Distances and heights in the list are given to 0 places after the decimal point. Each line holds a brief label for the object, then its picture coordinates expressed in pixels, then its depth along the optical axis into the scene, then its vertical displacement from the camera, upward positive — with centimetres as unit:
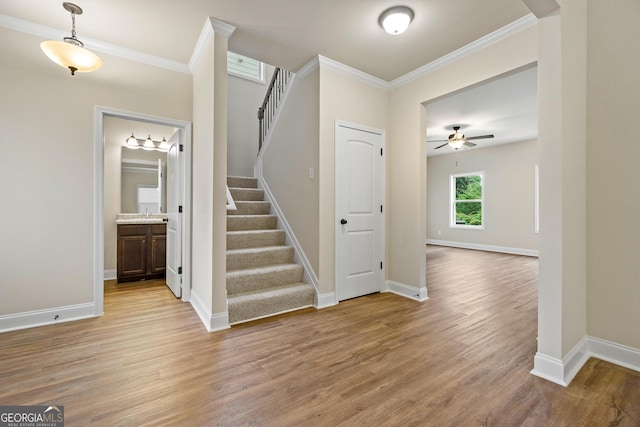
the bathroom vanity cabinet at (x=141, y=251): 408 -61
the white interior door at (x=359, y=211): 337 +2
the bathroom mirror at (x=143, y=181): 471 +52
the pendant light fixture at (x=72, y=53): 212 +124
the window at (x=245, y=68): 555 +296
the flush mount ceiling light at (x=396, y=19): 237 +167
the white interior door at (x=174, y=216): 346 -7
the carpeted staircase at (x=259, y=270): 291 -69
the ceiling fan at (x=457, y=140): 564 +149
